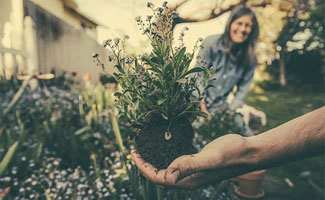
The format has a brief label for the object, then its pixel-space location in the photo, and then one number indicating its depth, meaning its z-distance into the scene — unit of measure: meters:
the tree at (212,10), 3.87
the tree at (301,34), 9.80
